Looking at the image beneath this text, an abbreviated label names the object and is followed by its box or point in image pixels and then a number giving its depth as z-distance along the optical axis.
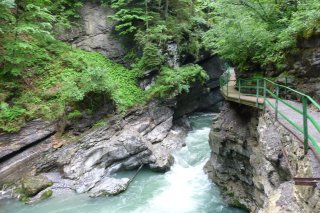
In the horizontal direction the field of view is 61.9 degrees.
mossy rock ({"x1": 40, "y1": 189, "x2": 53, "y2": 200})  10.97
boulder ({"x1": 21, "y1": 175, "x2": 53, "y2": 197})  10.95
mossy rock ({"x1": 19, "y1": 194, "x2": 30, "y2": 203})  10.72
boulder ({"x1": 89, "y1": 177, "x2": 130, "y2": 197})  11.31
